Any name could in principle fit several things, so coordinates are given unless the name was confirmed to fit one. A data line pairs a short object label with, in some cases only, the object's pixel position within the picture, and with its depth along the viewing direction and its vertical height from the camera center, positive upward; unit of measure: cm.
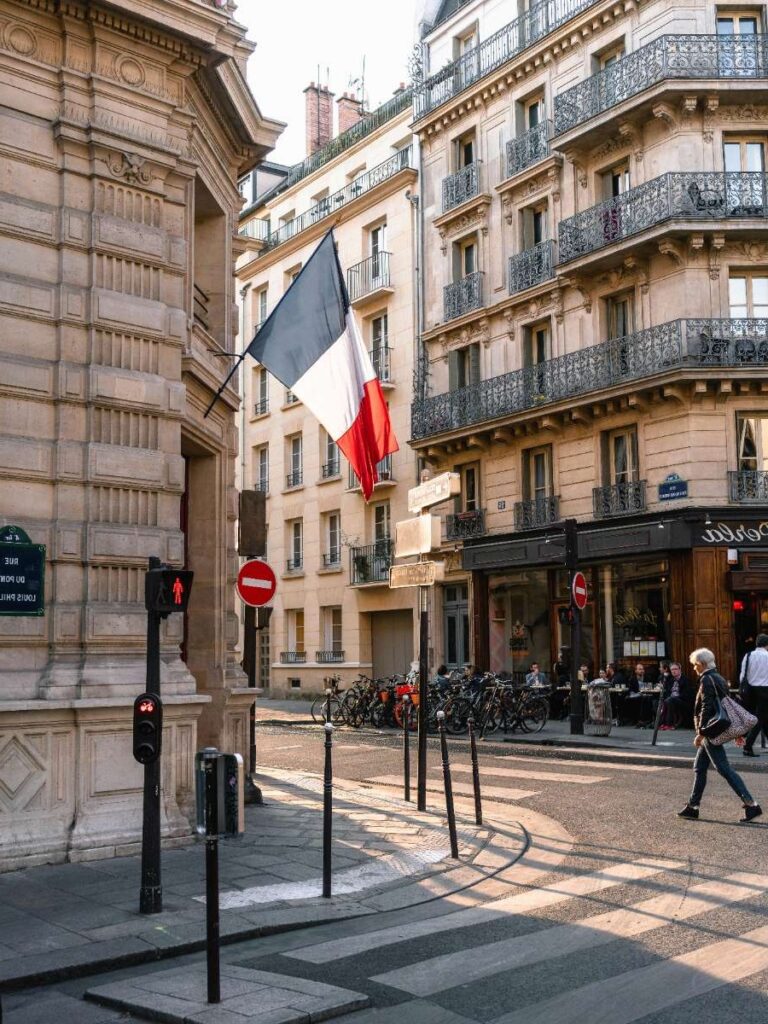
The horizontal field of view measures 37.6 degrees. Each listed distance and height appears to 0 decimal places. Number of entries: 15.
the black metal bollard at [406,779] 1226 -154
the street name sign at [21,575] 904 +54
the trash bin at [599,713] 2056 -144
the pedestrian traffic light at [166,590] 752 +33
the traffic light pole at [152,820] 722 -117
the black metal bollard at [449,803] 913 -135
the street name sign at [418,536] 1116 +101
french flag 1123 +283
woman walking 1055 -111
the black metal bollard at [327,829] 780 -132
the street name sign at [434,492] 1088 +143
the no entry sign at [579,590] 2069 +81
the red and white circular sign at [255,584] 1249 +61
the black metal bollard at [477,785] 1024 -140
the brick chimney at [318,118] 4197 +1932
